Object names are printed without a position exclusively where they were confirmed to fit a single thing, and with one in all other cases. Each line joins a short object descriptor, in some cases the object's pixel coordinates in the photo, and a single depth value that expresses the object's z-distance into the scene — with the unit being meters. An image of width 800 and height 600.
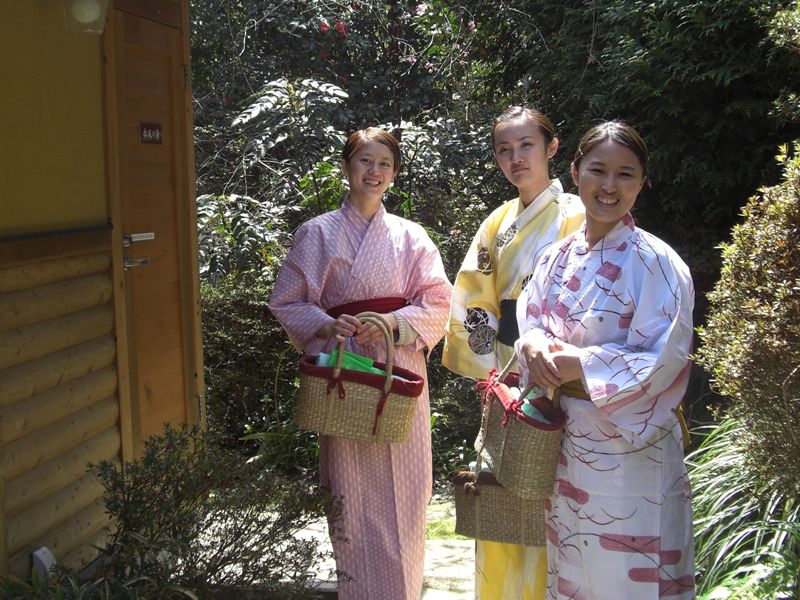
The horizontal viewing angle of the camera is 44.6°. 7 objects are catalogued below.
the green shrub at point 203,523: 2.87
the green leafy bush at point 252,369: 6.16
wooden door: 3.98
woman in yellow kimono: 3.63
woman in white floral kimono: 2.66
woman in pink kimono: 3.86
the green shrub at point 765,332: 3.14
